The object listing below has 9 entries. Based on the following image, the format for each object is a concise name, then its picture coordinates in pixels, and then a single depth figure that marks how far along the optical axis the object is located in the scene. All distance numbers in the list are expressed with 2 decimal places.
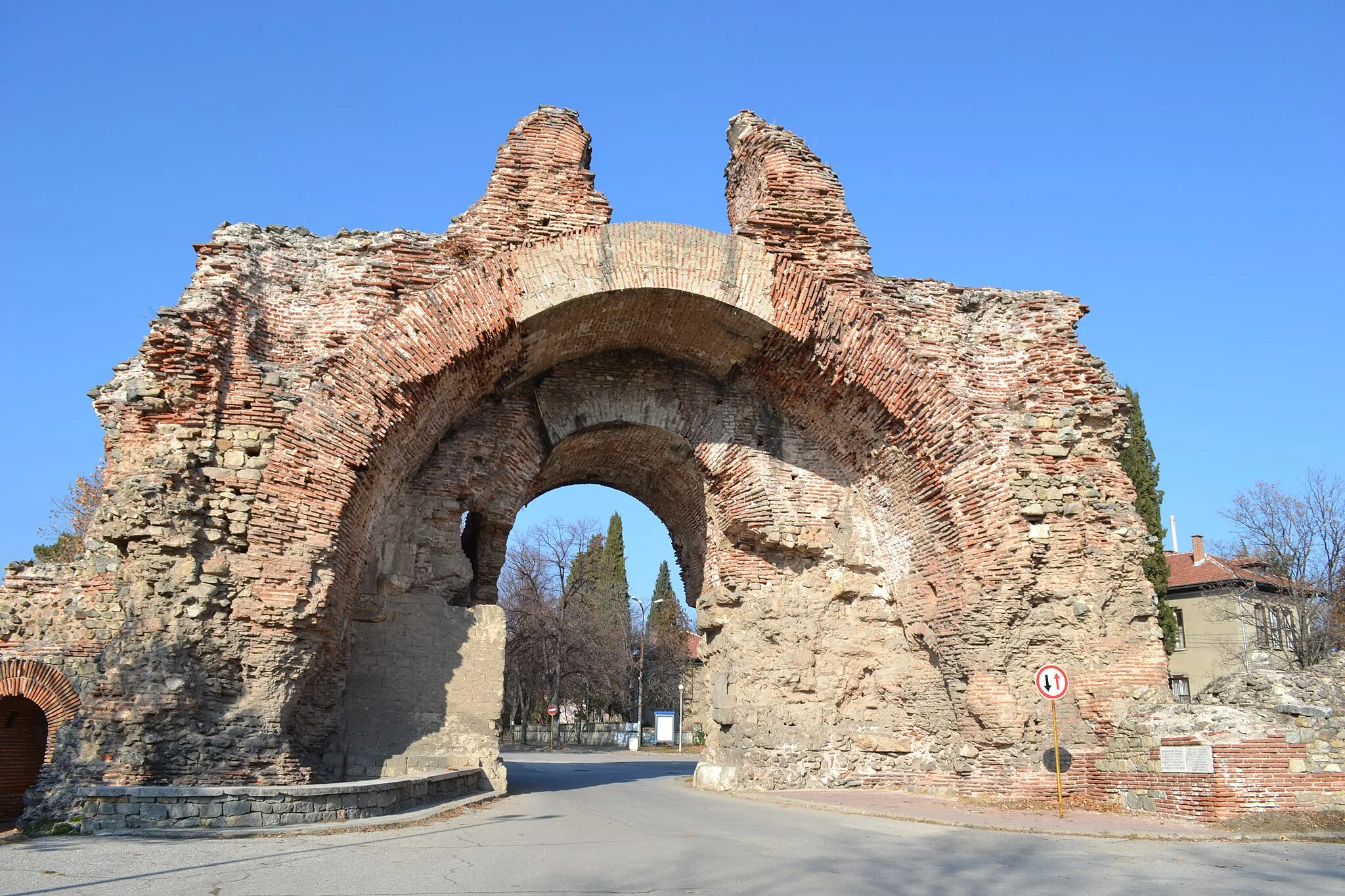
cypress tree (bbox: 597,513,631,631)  47.00
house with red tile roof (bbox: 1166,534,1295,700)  25.39
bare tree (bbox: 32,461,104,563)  24.31
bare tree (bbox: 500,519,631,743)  32.44
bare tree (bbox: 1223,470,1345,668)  22.42
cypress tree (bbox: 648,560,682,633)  49.16
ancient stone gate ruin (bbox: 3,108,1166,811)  8.77
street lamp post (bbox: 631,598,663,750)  32.28
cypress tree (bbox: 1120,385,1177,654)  23.00
